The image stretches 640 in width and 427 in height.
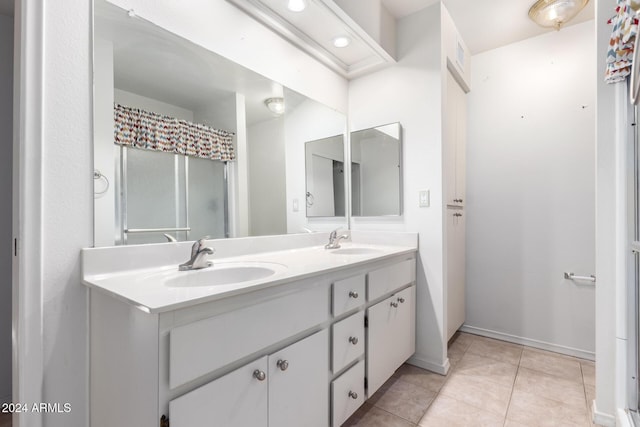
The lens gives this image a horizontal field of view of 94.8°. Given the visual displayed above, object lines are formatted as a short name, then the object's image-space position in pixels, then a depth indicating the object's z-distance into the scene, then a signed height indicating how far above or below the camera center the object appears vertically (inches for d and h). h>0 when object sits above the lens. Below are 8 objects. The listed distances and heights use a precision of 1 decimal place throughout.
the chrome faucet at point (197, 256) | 45.5 -6.6
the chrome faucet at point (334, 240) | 76.4 -7.2
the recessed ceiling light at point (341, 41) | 72.6 +43.0
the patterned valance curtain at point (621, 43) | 42.6 +26.3
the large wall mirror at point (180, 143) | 42.7 +13.0
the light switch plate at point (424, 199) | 75.8 +3.5
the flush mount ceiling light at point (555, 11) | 72.6 +51.2
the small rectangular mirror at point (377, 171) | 81.4 +12.2
